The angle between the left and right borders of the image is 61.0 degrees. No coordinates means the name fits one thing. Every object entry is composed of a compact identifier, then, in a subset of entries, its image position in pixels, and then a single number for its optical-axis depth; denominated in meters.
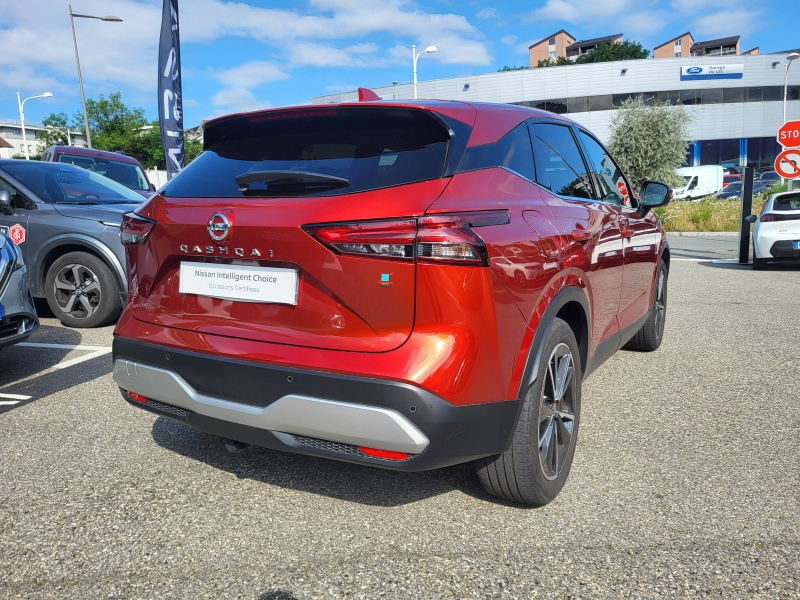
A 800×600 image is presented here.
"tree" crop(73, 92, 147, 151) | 50.13
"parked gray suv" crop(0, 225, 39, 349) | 4.52
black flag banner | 9.77
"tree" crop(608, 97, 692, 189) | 38.78
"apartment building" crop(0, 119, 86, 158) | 105.66
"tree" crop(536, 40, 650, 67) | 87.00
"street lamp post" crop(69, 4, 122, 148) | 24.20
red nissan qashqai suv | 2.18
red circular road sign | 12.96
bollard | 12.59
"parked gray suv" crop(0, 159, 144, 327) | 6.28
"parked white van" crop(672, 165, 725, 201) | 41.53
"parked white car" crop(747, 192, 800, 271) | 10.92
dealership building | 54.03
